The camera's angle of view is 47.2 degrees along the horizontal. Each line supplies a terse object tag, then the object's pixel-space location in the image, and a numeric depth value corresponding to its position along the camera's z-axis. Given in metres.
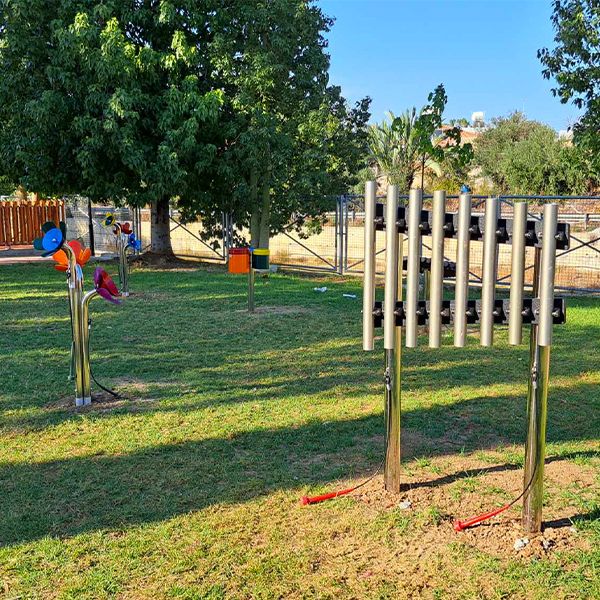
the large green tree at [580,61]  11.65
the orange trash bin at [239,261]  10.02
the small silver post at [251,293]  10.09
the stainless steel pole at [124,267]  11.72
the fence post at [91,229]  19.72
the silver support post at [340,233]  16.23
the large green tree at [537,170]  36.62
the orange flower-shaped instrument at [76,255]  5.64
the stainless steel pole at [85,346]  5.51
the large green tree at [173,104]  15.72
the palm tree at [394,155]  40.25
